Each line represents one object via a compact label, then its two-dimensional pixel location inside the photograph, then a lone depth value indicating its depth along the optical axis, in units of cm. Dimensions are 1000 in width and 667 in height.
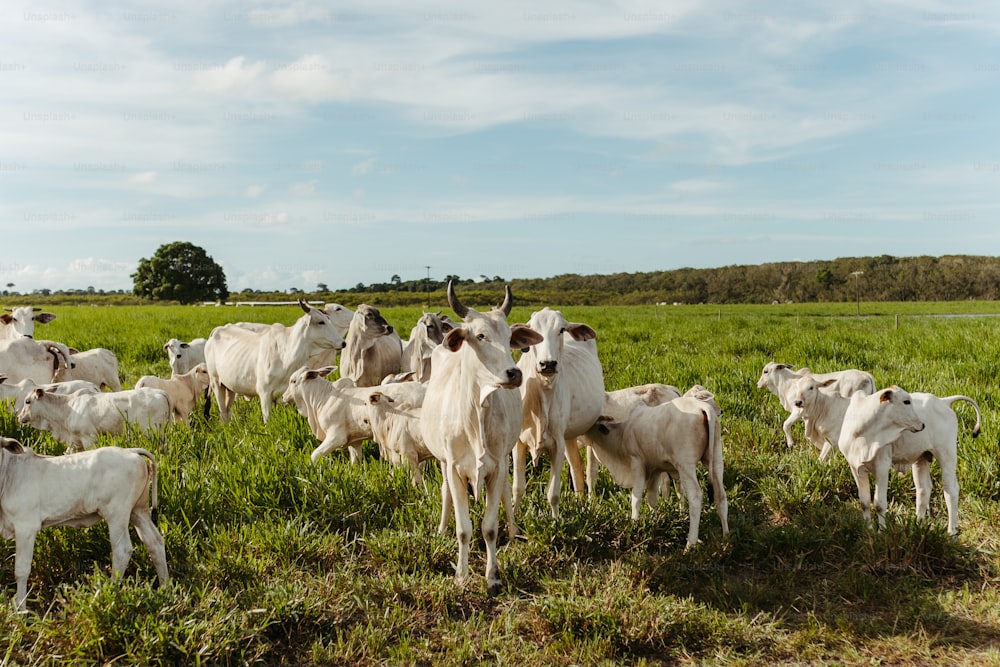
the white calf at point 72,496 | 491
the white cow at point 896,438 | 604
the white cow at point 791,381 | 820
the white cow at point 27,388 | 845
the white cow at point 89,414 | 789
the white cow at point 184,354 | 1357
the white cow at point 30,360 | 1064
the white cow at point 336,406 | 795
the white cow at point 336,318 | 1148
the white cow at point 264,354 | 1061
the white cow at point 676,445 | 607
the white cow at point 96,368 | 1135
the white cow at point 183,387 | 1008
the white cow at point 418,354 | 983
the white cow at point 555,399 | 596
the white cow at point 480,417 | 521
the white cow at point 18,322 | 1291
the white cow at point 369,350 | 1041
